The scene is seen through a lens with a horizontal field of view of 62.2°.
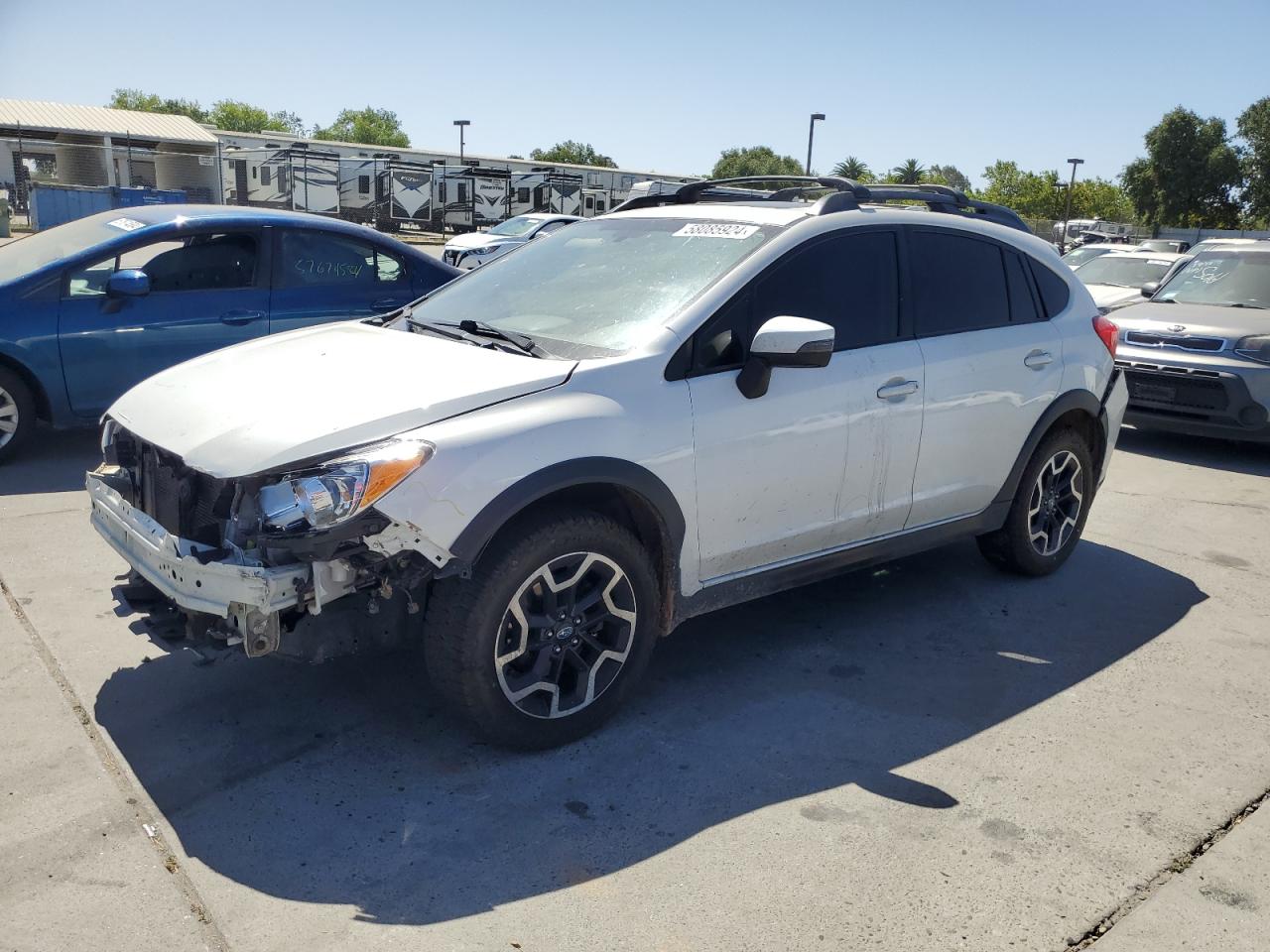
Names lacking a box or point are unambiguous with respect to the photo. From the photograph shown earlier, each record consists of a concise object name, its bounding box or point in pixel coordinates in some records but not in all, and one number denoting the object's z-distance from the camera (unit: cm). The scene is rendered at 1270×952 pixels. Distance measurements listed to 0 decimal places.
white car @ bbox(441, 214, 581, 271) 2130
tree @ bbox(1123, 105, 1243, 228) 5419
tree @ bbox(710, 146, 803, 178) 9669
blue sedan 634
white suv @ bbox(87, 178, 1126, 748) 308
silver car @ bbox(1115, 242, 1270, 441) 827
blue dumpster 2773
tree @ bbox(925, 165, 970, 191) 10066
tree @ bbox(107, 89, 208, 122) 10181
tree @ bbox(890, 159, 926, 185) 9581
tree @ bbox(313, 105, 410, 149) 10969
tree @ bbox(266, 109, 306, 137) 11886
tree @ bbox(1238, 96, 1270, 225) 5344
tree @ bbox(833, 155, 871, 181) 9304
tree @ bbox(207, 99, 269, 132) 10631
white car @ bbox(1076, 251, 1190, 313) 1235
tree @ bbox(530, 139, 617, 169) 10599
